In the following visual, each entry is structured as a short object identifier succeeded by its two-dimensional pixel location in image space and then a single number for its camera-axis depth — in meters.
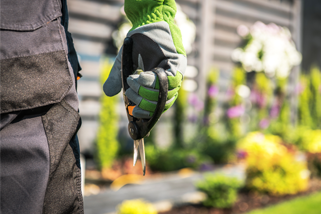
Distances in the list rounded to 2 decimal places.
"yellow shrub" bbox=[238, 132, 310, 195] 3.46
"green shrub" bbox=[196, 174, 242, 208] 2.95
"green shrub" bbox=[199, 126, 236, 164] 4.88
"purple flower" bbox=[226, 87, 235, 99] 5.61
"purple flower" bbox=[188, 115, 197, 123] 4.94
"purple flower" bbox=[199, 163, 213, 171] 4.22
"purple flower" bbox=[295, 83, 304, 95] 7.00
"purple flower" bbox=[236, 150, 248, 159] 4.25
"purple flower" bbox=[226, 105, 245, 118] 5.41
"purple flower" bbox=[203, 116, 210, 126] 5.21
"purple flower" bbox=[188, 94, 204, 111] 4.94
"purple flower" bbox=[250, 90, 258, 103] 5.96
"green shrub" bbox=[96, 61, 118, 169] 3.81
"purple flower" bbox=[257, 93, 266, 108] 5.96
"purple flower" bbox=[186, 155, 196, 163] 4.29
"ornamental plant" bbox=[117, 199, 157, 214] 2.16
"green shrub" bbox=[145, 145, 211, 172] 4.15
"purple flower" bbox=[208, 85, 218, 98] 5.19
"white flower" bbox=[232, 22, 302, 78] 5.83
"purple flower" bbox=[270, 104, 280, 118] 6.33
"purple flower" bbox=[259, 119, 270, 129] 5.80
